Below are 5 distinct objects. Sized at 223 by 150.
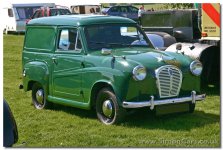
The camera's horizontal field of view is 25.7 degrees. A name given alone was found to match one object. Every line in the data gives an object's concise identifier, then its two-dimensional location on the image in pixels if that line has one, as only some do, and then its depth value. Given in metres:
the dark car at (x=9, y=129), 4.77
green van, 6.86
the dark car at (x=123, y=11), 31.77
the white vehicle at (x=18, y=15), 28.61
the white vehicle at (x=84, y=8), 29.54
